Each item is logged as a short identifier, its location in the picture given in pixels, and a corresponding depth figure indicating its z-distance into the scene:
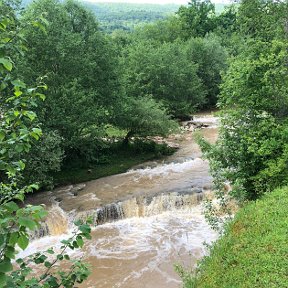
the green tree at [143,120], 21.12
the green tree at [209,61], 36.34
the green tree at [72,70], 17.55
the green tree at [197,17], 56.35
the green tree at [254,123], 9.73
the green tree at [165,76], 29.52
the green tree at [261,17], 14.17
